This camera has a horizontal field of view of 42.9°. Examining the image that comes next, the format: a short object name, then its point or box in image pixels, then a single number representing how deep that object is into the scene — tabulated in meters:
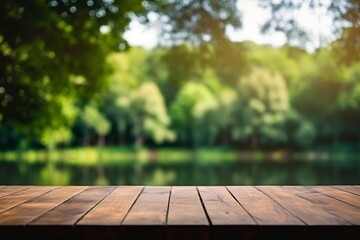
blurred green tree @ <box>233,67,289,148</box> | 30.86
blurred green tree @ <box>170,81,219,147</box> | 34.75
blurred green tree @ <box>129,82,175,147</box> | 35.56
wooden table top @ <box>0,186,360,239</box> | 1.56
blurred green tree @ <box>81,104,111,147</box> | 33.69
